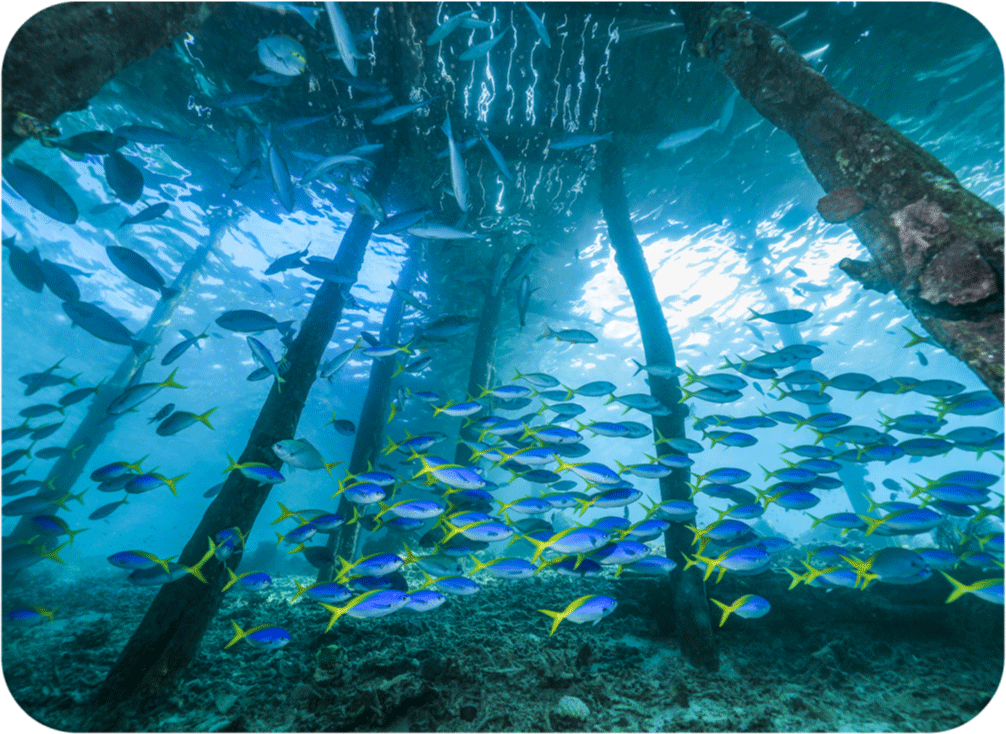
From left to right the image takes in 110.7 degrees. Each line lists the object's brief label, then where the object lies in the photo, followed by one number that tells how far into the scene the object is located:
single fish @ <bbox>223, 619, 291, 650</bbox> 3.43
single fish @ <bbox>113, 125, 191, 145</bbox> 4.11
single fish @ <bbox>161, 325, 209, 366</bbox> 4.33
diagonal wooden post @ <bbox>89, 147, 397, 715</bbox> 3.39
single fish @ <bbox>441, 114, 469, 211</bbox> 3.38
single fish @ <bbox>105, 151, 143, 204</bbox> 3.69
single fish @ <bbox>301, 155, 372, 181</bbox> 4.20
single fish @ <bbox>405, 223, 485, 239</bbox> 4.41
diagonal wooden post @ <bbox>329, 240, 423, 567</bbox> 6.82
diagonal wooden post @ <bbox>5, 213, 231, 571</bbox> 8.51
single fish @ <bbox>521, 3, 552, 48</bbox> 4.50
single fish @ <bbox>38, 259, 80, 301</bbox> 3.93
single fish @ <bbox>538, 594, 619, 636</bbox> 3.21
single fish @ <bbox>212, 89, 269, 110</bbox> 4.62
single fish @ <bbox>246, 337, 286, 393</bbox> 4.27
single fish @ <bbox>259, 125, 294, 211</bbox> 4.15
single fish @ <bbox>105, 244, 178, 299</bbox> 3.92
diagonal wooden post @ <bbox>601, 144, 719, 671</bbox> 3.91
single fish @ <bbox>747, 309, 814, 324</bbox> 5.27
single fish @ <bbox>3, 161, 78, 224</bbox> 3.16
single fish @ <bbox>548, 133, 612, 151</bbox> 5.41
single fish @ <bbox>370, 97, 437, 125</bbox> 4.31
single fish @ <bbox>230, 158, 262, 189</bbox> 4.96
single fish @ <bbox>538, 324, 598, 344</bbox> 5.12
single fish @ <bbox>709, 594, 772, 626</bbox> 3.67
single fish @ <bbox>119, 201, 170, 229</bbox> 4.53
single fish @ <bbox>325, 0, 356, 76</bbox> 3.22
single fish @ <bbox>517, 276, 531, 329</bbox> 5.29
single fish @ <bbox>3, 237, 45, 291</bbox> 3.61
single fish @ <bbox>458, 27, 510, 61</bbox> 4.51
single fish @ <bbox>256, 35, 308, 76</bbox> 3.88
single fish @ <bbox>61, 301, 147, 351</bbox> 3.94
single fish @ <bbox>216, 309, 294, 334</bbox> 4.39
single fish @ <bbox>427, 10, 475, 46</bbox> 3.99
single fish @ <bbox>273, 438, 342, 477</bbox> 4.09
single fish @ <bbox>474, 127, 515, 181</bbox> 3.93
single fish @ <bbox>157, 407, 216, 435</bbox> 4.21
